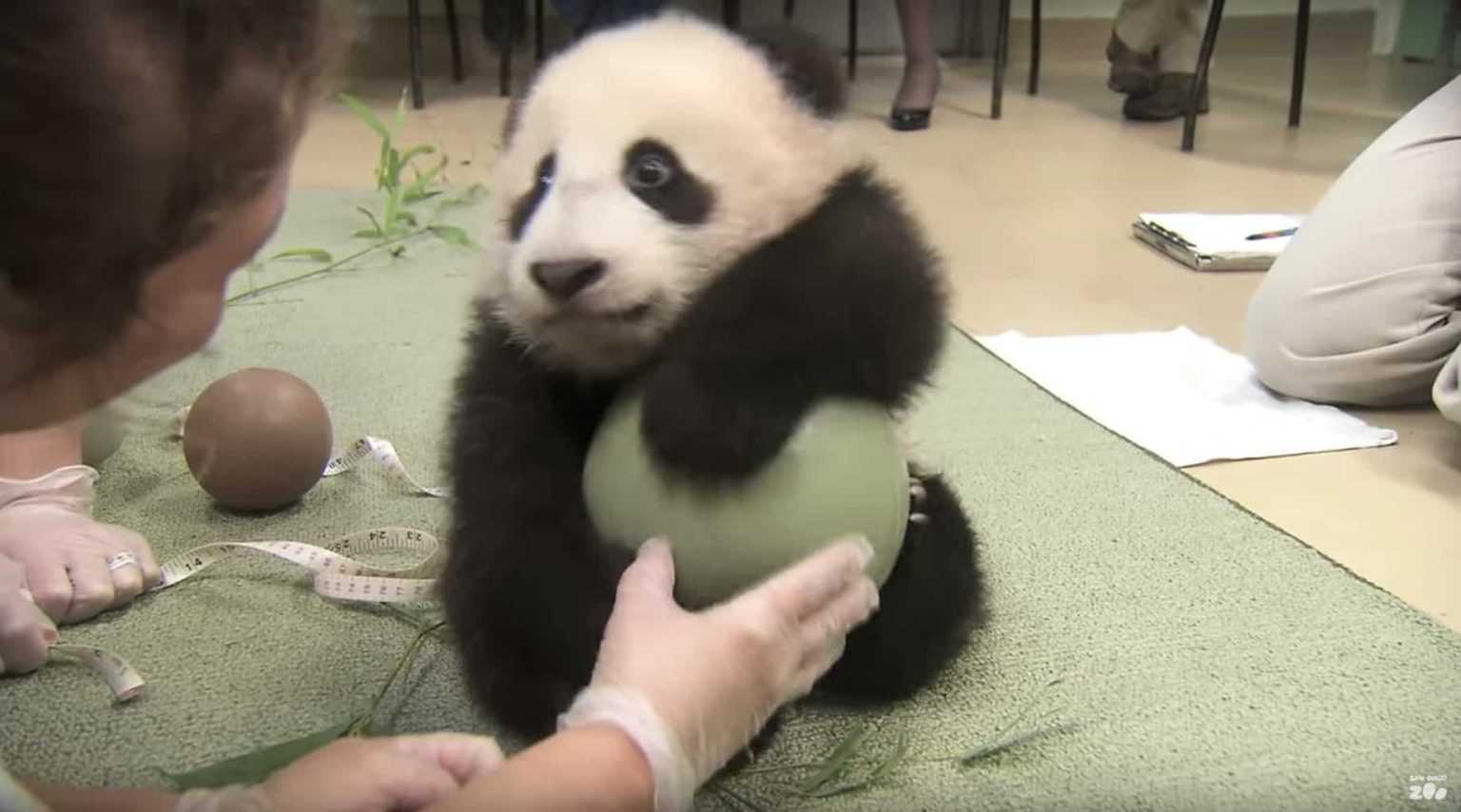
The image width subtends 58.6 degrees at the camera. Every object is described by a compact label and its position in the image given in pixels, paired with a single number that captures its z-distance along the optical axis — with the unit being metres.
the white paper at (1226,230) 2.26
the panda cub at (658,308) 0.80
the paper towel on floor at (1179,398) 1.53
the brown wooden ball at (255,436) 1.27
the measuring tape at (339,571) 1.04
